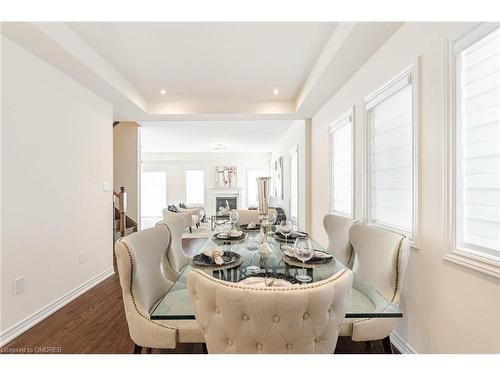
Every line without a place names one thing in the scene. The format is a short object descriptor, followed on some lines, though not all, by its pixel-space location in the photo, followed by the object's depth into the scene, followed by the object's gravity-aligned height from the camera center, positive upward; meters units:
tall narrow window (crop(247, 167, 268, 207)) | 9.87 +0.16
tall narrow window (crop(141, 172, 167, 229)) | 9.70 -0.21
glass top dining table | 1.09 -0.55
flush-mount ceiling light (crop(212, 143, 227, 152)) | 7.34 +1.21
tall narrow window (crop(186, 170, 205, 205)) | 9.76 +0.05
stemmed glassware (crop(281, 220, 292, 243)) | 2.30 -0.43
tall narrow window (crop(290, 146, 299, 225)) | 5.25 +0.04
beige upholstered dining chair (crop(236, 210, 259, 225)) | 3.66 -0.43
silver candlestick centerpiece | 1.85 -0.15
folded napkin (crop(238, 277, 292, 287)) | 1.19 -0.48
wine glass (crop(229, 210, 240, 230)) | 2.72 -0.32
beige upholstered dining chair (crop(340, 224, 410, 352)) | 1.36 -0.55
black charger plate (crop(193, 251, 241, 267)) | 1.55 -0.47
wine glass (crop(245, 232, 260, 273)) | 1.52 -0.48
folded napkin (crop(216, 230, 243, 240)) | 2.37 -0.46
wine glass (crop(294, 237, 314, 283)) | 1.40 -0.36
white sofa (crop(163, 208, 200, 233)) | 6.88 -0.77
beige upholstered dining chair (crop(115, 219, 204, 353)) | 1.30 -0.66
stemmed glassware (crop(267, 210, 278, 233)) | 2.37 -0.28
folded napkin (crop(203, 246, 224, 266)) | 1.53 -0.44
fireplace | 9.74 -0.55
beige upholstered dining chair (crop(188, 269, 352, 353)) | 0.72 -0.38
